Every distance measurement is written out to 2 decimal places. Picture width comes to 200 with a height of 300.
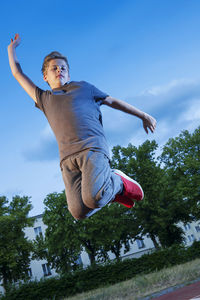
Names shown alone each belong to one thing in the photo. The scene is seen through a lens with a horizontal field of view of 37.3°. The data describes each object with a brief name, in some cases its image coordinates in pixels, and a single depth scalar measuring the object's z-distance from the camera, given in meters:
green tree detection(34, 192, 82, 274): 26.33
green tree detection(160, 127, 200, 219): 27.12
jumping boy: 2.86
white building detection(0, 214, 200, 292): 41.09
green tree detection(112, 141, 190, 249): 27.61
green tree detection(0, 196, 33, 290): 26.13
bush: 19.73
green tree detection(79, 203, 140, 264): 26.25
